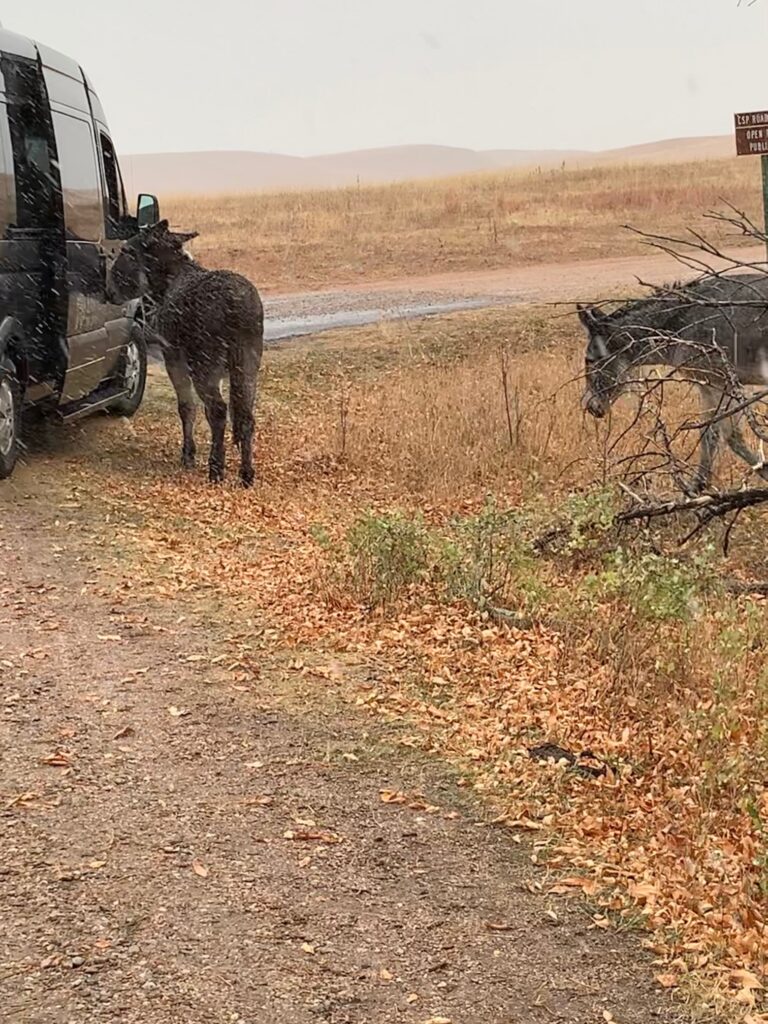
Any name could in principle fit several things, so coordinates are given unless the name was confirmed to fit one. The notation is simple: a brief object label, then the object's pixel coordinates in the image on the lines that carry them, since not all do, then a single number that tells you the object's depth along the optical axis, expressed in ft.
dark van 29.68
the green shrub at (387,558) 22.82
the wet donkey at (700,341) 32.17
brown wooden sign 37.29
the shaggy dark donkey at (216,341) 32.22
